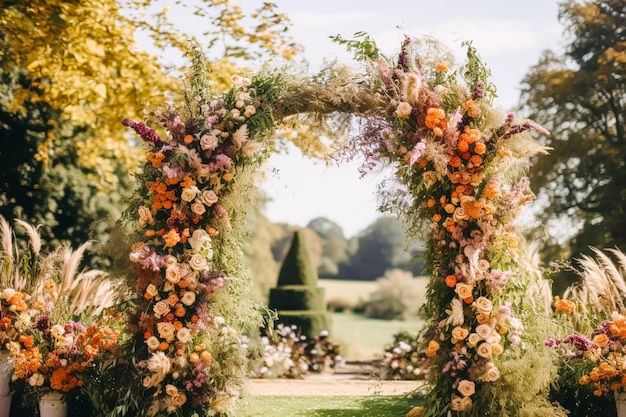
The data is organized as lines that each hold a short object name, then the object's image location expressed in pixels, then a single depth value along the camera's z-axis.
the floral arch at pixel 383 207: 5.14
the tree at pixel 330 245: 49.34
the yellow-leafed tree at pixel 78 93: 8.25
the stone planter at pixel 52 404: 5.64
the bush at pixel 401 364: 10.67
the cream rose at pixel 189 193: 5.48
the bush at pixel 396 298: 26.05
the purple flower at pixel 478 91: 5.28
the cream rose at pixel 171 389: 5.31
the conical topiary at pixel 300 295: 13.50
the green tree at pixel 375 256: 51.09
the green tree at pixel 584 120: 13.70
